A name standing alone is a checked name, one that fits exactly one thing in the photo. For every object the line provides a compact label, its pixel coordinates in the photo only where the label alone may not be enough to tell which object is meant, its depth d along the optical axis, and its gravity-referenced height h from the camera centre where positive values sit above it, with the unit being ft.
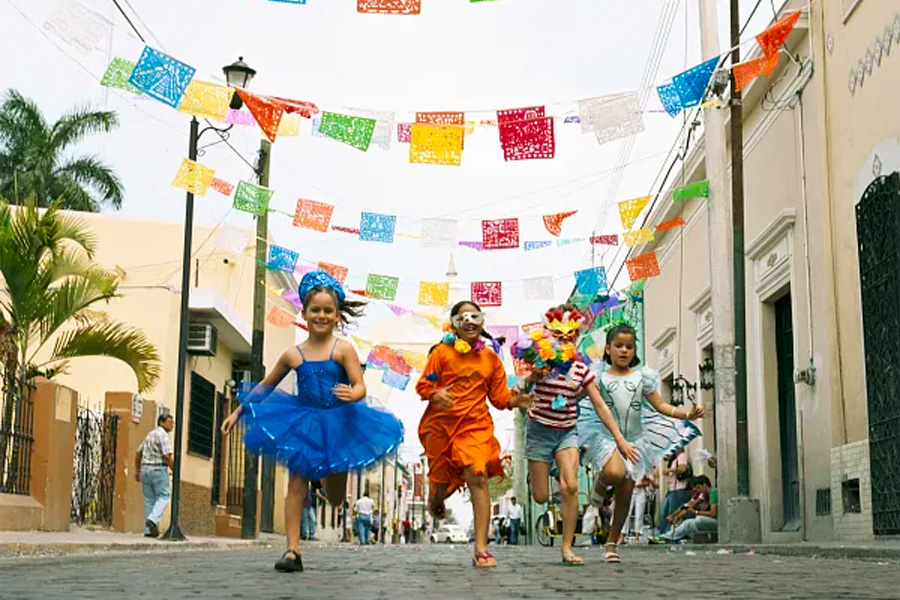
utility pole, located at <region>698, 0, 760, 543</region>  51.57 +7.53
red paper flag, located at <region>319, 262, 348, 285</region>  62.57 +11.95
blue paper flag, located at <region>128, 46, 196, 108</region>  40.98 +14.00
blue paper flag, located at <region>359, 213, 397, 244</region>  54.54 +12.19
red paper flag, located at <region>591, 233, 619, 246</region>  59.11 +12.81
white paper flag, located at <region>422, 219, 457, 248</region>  55.77 +12.05
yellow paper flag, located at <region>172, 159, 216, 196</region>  50.42 +13.22
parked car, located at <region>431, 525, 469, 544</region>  311.68 -3.88
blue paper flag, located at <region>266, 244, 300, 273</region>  61.36 +12.21
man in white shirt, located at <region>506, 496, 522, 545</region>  122.83 -0.27
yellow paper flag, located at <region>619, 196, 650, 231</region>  55.16 +13.25
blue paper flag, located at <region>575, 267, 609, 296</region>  64.85 +12.05
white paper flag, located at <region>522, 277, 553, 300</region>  65.67 +11.74
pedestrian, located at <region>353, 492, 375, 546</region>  98.22 +0.13
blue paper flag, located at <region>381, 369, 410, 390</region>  82.28 +8.80
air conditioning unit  77.41 +10.64
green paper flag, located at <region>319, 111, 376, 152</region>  45.24 +13.57
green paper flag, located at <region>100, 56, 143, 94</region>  40.52 +13.80
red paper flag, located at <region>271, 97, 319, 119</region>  44.83 +14.16
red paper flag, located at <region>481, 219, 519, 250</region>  57.21 +12.60
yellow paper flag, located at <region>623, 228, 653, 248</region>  58.30 +12.94
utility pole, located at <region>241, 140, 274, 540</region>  68.03 +10.44
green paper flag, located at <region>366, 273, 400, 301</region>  64.03 +11.44
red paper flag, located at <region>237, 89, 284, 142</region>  45.14 +14.14
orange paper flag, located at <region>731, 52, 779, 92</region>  45.57 +15.95
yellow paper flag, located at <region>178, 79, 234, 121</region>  42.96 +13.86
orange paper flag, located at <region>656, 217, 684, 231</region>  58.86 +13.59
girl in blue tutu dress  23.85 +1.88
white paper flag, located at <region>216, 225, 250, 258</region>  57.26 +12.34
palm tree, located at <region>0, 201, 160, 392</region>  48.88 +8.72
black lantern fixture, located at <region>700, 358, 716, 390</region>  63.10 +7.43
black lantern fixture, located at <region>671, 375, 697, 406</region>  75.39 +7.80
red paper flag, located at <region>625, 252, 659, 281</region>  67.21 +13.19
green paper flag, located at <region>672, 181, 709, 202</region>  53.93 +13.79
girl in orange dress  26.00 +2.33
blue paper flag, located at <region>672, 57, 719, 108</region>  44.14 +14.92
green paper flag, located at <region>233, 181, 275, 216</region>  53.16 +13.13
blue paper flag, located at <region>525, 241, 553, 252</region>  57.31 +12.12
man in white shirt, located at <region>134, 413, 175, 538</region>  55.06 +2.04
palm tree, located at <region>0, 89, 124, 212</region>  119.44 +33.38
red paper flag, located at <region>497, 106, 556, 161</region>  45.60 +13.62
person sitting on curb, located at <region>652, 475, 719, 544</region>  56.85 +0.34
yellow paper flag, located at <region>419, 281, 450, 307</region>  63.52 +11.05
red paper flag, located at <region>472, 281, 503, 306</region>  65.92 +11.57
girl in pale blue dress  30.25 +2.38
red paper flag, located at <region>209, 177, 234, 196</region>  51.52 +13.12
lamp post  55.26 +10.34
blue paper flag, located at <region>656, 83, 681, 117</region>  44.27 +14.41
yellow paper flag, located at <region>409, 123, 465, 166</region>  45.55 +13.14
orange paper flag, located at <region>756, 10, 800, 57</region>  44.66 +16.81
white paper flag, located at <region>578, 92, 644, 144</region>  45.01 +14.01
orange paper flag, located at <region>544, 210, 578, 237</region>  55.88 +12.85
